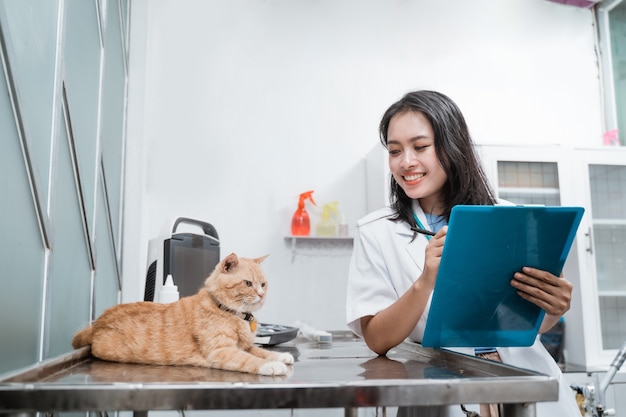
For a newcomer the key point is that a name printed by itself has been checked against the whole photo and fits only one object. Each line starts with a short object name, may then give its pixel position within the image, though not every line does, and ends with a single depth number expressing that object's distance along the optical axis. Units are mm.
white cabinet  2654
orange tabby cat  774
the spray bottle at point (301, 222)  2777
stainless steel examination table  530
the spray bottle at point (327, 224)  2830
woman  1002
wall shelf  2863
